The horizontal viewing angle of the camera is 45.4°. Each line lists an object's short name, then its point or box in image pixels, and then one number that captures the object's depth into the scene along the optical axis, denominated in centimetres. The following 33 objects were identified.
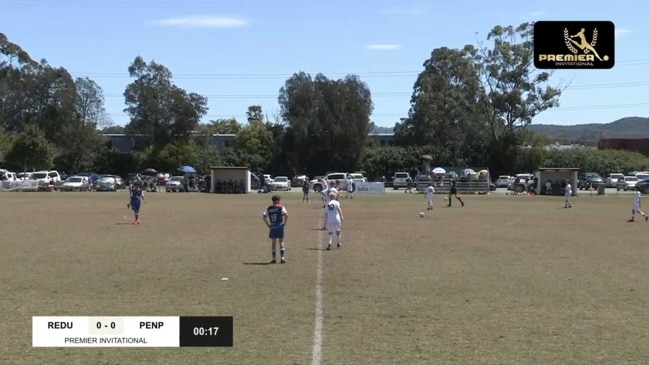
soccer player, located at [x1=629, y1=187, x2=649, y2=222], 3350
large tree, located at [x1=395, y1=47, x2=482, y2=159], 9131
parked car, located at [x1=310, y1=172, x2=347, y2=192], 7019
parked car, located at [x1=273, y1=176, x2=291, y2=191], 7512
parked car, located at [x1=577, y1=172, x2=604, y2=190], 7780
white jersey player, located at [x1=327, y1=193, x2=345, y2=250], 2153
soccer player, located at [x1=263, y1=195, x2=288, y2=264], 1830
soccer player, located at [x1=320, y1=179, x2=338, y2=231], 2343
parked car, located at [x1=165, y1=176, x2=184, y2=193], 7162
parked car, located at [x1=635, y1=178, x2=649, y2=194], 6722
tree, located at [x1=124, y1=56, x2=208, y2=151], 9712
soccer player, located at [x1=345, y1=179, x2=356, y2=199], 5922
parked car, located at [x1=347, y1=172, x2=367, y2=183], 7659
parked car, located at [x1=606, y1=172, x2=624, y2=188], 8160
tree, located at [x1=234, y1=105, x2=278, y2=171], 9550
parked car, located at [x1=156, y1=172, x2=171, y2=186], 8206
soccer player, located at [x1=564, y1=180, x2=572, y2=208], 4514
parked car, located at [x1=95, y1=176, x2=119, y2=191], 7206
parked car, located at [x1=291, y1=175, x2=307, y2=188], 8749
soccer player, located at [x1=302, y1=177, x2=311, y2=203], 5097
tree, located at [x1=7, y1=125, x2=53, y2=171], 8406
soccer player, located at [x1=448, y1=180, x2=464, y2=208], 4569
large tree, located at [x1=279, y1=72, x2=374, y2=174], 9075
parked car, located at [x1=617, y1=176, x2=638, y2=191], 7431
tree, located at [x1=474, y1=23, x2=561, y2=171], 8631
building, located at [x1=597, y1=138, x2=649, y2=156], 11134
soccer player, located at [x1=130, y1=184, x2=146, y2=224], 3131
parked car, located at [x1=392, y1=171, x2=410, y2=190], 8125
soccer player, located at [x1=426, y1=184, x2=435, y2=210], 4256
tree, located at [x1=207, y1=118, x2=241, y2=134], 14125
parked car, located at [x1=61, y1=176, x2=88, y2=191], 7169
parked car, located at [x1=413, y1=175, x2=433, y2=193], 7121
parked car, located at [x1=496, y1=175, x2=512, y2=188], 8280
